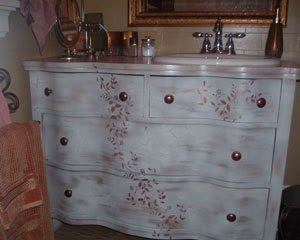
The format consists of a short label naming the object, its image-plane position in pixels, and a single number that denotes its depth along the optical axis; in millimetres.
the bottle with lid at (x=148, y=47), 1623
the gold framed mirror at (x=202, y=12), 1608
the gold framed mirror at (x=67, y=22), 1559
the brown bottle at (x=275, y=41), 1549
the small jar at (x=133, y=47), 1667
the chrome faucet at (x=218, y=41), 1593
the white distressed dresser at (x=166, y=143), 1184
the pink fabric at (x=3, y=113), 1009
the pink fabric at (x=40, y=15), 1336
